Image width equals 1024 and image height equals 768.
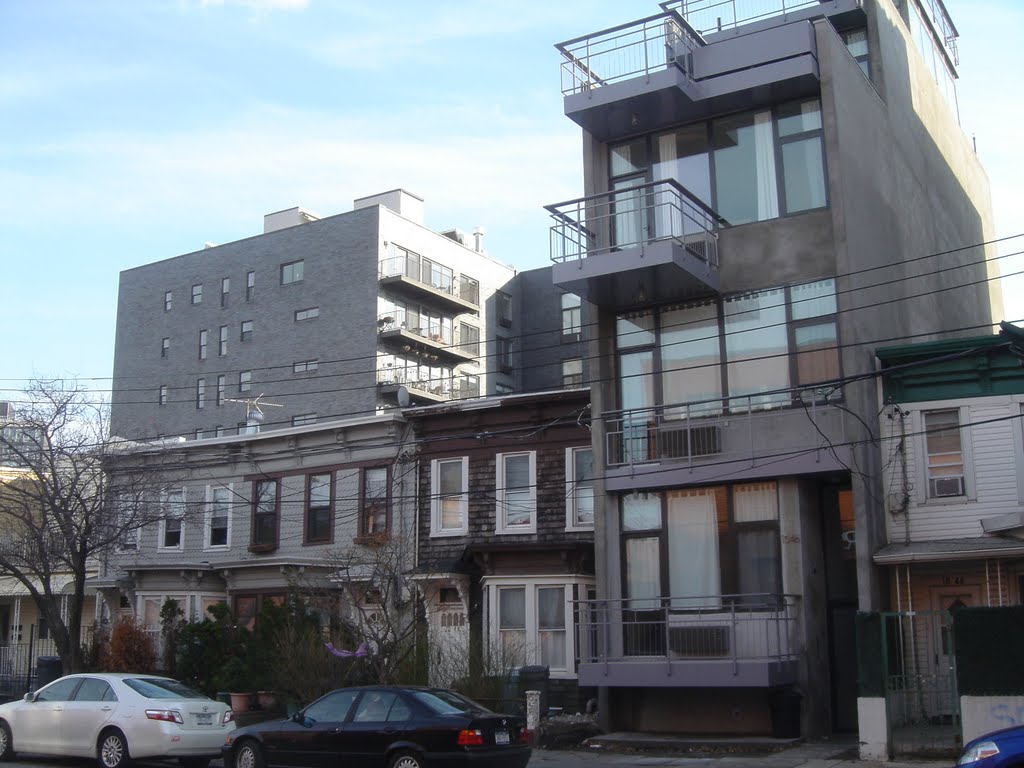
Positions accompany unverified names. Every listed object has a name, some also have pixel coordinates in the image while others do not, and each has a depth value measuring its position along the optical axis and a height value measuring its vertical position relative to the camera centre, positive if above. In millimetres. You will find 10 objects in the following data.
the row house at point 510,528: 25578 +1351
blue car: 10883 -1664
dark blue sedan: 14794 -2021
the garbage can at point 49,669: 29109 -2040
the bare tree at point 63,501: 25797 +2075
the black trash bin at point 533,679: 23156 -1945
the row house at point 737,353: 20156 +4300
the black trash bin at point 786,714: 19609 -2289
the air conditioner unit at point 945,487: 20531 +1658
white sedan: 17297 -2080
